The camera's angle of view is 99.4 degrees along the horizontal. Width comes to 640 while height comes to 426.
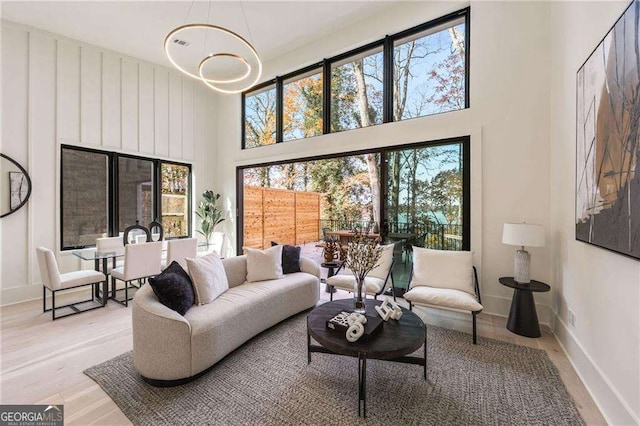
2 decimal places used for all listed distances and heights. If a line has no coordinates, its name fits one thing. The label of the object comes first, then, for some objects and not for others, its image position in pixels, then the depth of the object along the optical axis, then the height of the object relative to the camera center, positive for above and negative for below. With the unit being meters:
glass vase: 2.41 -0.79
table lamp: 2.75 -0.27
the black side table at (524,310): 2.80 -1.02
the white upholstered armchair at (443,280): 2.80 -0.80
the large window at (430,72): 3.67 +2.02
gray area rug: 1.75 -1.31
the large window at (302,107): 4.96 +2.02
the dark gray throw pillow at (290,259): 3.72 -0.64
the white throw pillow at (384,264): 3.57 -0.67
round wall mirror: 3.83 +0.40
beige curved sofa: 2.05 -0.98
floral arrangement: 2.39 -0.42
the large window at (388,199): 3.65 +0.26
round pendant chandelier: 4.50 +2.98
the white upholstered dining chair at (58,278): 3.33 -0.84
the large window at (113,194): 4.46 +0.35
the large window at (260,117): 5.59 +2.05
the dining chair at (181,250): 4.15 -0.57
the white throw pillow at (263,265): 3.40 -0.66
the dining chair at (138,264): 3.71 -0.72
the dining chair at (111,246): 4.20 -0.52
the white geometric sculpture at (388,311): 2.23 -0.82
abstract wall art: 1.51 +0.47
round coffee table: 1.80 -0.90
